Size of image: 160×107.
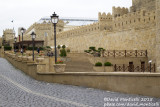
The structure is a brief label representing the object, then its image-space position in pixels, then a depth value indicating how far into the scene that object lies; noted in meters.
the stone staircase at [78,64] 27.76
